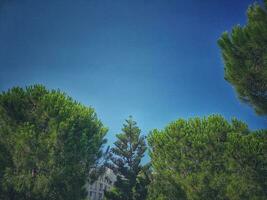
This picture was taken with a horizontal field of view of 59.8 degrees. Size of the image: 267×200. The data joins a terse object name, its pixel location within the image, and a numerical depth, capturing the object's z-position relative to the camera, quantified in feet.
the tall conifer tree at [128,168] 91.93
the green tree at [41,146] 62.60
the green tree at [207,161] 64.57
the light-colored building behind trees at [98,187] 168.78
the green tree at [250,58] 37.39
